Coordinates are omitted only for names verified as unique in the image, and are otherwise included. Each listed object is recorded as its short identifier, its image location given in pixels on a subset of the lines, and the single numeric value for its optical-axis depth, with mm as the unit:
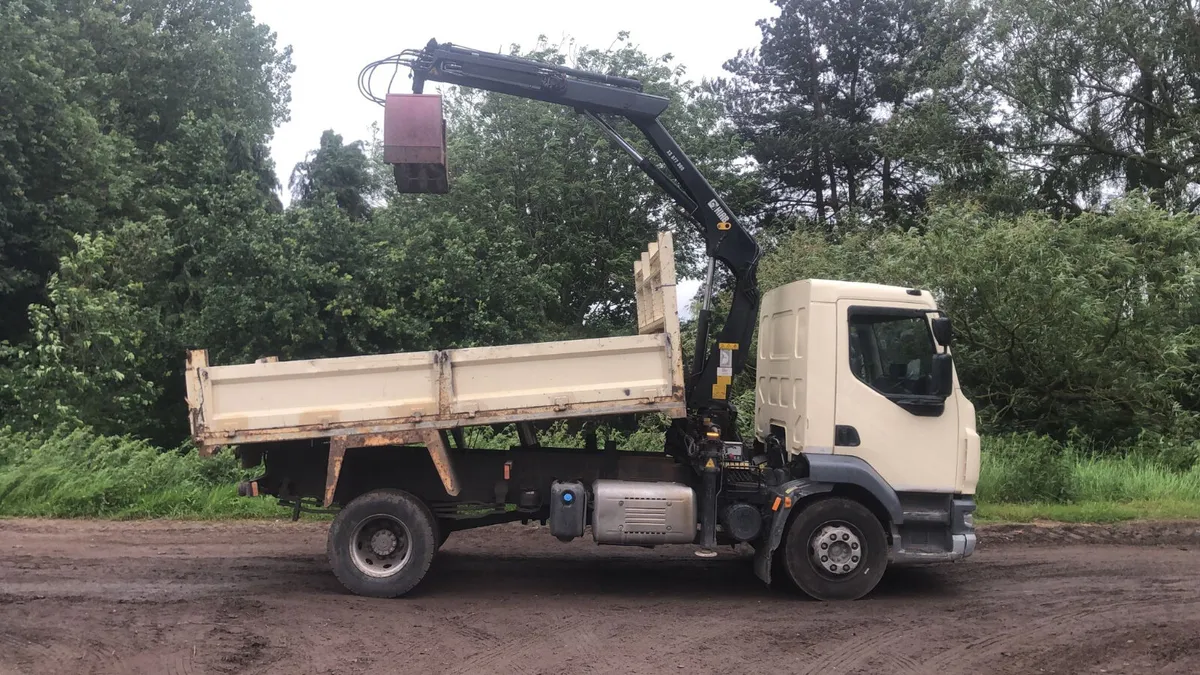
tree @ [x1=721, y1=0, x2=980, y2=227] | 28750
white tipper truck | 6727
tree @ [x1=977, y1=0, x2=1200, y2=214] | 19719
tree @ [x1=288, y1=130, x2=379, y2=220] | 22658
